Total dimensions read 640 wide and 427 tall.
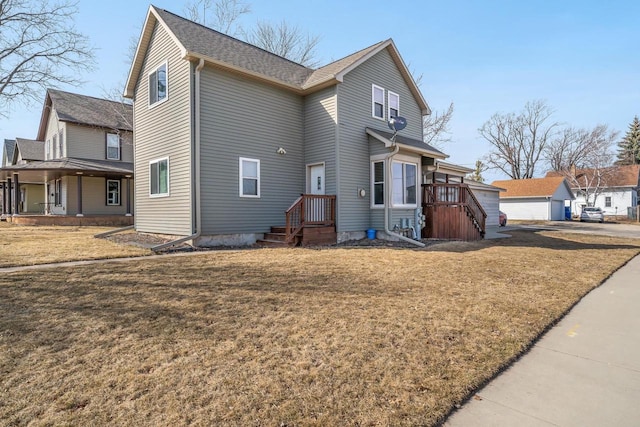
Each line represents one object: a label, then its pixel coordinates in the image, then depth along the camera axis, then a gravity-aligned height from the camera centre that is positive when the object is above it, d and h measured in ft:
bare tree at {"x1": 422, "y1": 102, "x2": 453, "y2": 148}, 86.79 +20.98
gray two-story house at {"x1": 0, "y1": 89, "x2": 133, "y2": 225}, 62.44 +8.47
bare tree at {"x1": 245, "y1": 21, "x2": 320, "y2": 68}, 83.51 +41.39
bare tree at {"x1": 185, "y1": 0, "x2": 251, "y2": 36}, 76.74 +44.36
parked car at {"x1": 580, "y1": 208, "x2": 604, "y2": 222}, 110.83 -1.99
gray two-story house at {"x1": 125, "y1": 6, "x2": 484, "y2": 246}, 33.68 +7.15
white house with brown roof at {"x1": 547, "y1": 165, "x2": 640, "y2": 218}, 132.05 +6.79
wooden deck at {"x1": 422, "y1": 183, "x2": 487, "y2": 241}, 43.52 -0.29
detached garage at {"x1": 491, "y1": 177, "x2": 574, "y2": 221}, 115.96 +3.69
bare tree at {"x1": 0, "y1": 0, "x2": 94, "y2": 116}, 48.32 +24.24
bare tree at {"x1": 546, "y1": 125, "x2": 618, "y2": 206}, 132.67 +19.79
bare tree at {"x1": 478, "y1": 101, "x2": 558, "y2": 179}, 150.61 +30.40
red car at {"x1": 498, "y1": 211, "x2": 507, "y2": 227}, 86.89 -2.45
